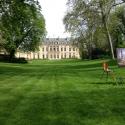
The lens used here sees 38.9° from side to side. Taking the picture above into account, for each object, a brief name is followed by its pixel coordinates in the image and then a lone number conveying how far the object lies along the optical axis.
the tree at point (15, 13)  19.33
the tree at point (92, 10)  29.12
